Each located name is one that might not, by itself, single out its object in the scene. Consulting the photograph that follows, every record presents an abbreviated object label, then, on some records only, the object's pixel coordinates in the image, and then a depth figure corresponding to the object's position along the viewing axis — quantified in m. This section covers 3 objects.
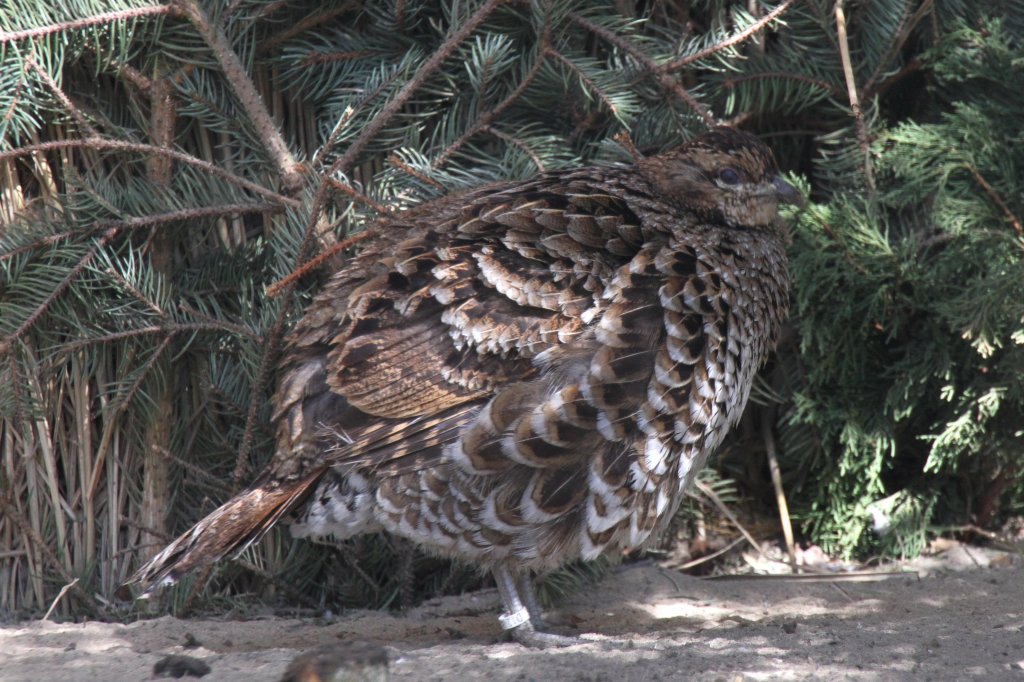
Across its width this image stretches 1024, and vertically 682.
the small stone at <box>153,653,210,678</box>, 6.29
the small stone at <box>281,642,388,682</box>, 5.43
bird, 7.14
